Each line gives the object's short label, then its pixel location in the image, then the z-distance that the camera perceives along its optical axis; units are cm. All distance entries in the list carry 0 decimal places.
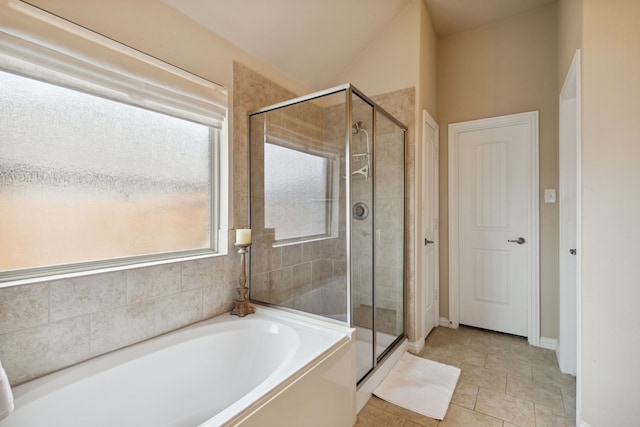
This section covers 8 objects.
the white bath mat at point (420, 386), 181
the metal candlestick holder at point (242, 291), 190
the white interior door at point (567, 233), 208
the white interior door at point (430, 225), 261
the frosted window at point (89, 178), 120
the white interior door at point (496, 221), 269
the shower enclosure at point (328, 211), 187
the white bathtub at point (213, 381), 112
